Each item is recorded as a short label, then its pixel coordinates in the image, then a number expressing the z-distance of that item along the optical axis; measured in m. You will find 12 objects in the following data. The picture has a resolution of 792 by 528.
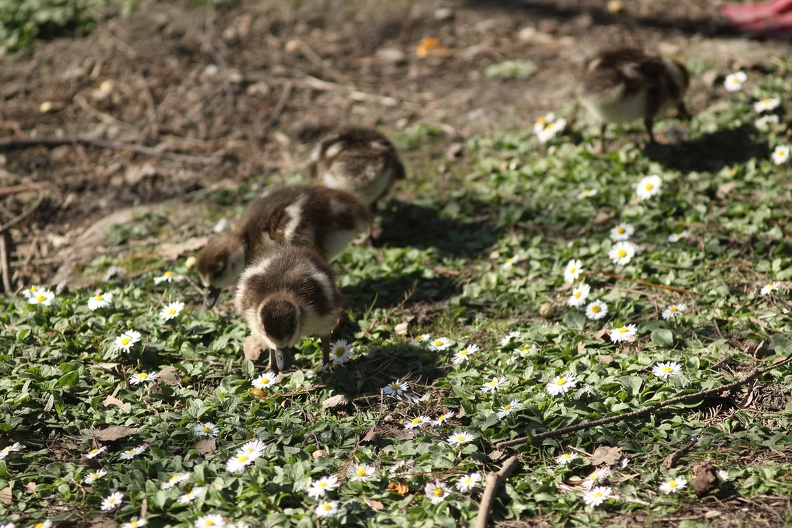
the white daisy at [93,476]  7.98
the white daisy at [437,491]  7.51
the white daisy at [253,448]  8.25
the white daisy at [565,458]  7.93
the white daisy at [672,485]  7.37
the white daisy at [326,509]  7.36
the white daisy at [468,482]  7.64
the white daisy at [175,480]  7.86
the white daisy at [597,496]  7.34
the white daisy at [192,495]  7.60
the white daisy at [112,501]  7.66
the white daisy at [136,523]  7.33
